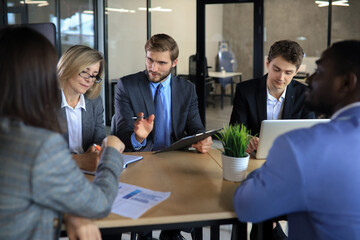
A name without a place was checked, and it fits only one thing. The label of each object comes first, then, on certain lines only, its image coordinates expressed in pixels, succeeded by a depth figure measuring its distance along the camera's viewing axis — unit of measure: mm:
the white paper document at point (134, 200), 1421
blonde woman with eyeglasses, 2379
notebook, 1998
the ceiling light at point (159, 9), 6484
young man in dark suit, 2590
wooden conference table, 1380
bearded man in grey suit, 2674
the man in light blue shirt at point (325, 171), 1137
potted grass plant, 1722
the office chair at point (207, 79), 6195
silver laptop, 1929
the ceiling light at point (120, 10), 6708
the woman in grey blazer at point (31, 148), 1056
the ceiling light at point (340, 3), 5914
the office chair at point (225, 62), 6086
